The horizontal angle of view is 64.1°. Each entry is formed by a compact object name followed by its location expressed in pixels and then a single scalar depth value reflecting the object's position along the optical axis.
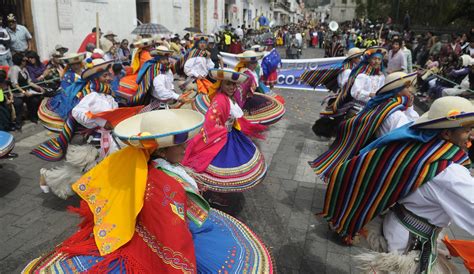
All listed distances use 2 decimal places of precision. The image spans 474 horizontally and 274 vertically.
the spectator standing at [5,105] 7.59
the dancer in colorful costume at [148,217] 2.22
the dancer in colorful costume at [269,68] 9.52
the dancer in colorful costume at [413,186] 2.36
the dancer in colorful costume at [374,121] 4.00
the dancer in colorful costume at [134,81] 6.36
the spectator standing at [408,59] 9.15
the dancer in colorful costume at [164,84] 6.12
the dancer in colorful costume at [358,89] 5.84
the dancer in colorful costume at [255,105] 5.78
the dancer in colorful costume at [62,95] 5.36
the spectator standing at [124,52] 12.37
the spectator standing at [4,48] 9.37
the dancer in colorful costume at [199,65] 9.05
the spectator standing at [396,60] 8.73
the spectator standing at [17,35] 9.81
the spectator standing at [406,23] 25.50
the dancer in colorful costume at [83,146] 4.49
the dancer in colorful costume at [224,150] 4.16
